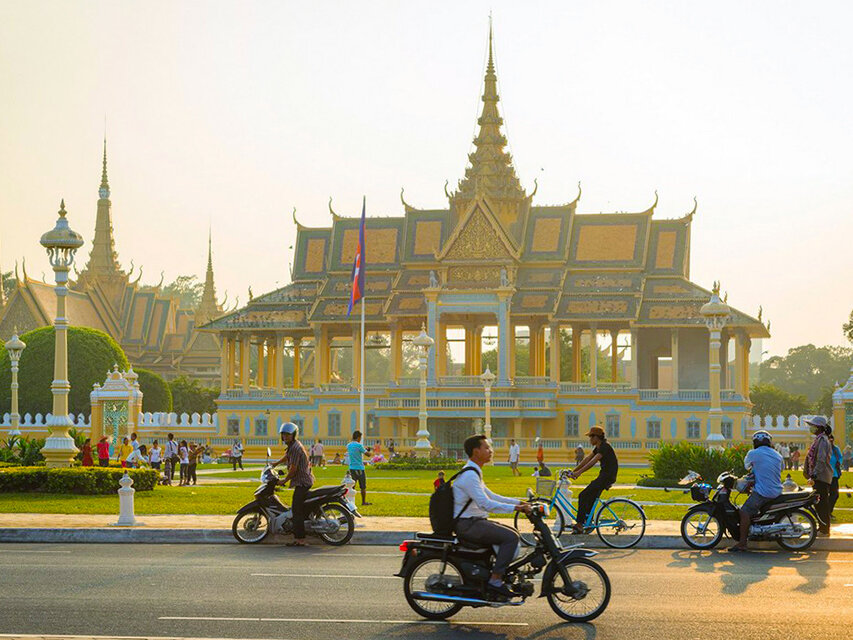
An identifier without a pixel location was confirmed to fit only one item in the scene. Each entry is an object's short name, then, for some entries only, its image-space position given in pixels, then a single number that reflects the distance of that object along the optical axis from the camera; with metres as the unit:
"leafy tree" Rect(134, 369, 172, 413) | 79.75
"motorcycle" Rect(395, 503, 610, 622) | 12.53
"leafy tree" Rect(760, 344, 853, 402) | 135.00
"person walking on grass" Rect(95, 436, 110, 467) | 37.53
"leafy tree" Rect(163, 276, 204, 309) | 169.25
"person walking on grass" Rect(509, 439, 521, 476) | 45.00
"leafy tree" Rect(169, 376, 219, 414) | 85.81
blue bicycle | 19.12
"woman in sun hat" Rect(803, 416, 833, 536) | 19.97
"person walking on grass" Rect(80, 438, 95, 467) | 34.34
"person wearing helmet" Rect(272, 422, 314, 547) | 18.98
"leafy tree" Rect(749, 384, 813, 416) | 85.75
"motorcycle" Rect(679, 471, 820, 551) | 18.58
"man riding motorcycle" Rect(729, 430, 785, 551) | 18.31
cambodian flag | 52.03
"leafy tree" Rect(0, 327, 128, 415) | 71.69
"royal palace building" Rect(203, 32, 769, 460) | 63.16
